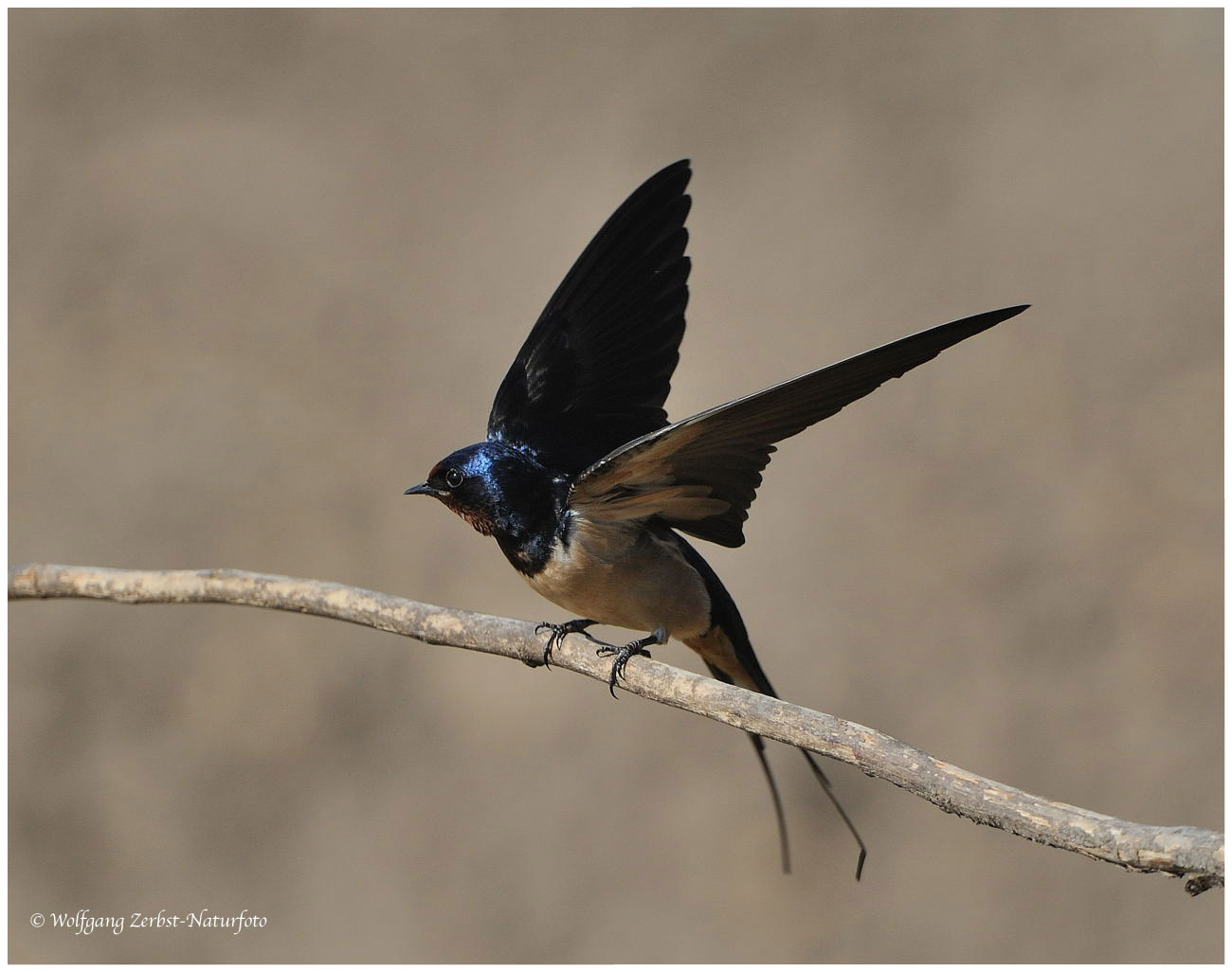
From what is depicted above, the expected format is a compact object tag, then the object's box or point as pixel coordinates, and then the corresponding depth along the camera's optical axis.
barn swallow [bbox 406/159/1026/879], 5.35
